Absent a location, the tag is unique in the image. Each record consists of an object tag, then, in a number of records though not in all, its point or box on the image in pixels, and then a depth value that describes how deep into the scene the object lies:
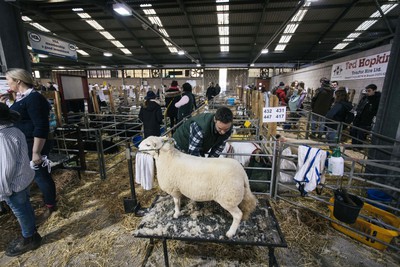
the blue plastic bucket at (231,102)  9.38
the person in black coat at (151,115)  4.18
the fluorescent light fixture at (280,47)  13.95
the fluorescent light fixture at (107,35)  12.25
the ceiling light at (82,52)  15.73
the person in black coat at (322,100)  5.97
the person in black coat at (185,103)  5.00
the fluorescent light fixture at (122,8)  6.18
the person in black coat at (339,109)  4.88
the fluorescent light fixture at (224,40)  13.25
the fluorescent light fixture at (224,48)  14.78
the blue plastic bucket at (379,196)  2.78
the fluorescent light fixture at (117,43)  13.72
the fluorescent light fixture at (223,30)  11.50
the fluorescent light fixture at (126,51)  15.22
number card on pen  2.91
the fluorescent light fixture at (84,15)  9.93
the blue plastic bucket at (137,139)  5.72
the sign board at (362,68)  6.95
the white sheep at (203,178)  1.56
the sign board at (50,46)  4.56
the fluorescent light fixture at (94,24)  10.76
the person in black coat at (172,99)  5.29
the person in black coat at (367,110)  4.87
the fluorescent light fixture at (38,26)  10.90
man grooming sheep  1.77
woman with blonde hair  2.13
